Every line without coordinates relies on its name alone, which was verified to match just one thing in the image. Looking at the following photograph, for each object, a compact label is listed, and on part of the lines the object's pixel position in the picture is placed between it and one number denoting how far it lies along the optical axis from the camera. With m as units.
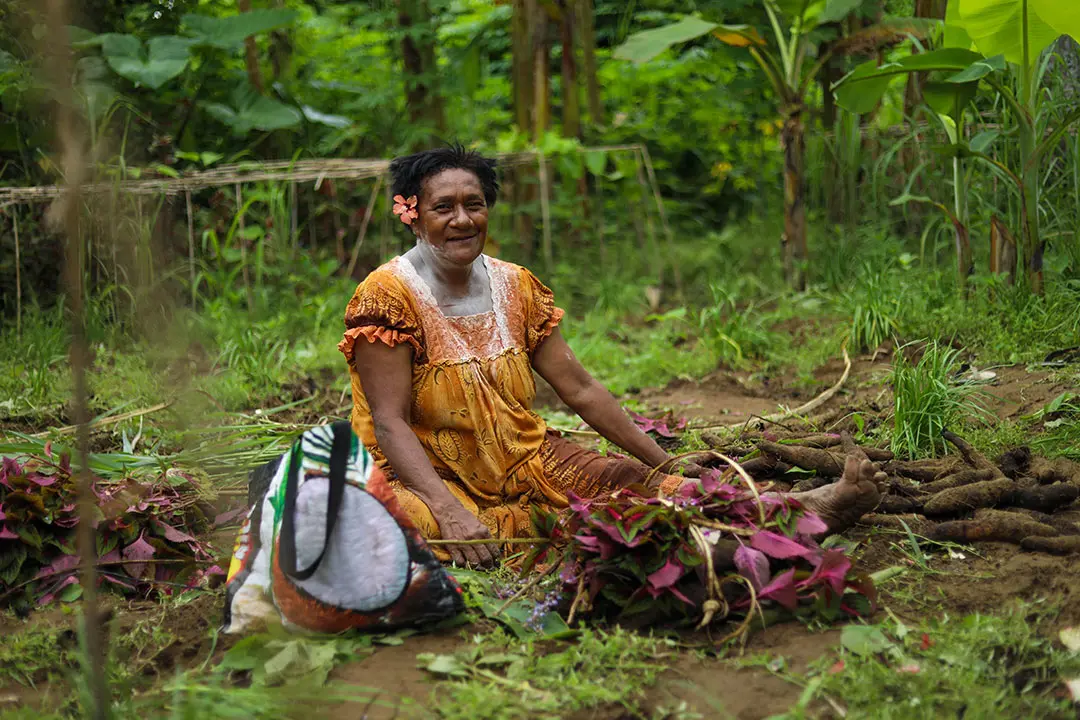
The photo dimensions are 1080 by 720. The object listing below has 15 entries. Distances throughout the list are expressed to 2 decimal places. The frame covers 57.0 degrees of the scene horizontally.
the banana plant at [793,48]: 6.02
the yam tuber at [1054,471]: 3.03
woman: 3.02
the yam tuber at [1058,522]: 2.76
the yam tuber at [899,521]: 2.92
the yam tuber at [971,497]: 2.95
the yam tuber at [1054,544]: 2.64
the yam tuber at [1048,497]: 2.90
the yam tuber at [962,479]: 3.06
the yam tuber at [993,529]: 2.77
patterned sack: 2.37
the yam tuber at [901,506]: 3.04
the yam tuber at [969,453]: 3.13
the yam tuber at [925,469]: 3.21
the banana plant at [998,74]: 4.28
